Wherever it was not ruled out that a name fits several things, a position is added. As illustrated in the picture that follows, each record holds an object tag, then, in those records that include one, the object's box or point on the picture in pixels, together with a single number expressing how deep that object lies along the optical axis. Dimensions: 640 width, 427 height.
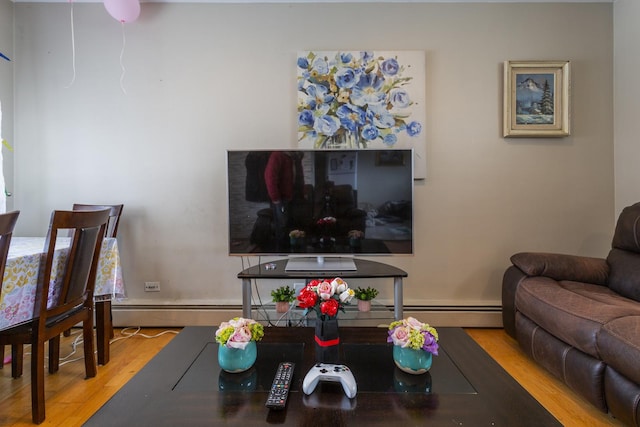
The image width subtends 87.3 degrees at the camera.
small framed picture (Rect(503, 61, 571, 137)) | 2.38
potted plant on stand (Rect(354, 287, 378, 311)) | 1.98
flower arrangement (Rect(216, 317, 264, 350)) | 1.08
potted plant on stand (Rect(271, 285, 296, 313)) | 1.95
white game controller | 0.95
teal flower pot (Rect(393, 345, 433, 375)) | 1.07
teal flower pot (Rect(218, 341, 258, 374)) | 1.08
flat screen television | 2.04
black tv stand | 1.88
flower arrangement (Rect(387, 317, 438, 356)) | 1.06
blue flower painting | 2.38
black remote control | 0.90
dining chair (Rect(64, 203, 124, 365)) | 1.90
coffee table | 0.86
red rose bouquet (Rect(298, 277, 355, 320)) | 1.09
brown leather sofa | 1.29
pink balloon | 2.25
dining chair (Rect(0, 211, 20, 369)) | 1.19
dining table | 1.37
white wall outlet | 2.48
